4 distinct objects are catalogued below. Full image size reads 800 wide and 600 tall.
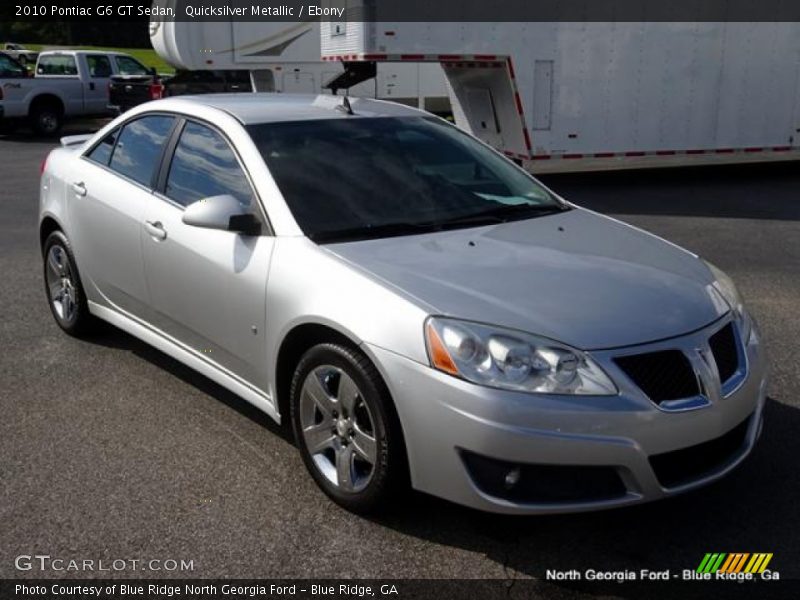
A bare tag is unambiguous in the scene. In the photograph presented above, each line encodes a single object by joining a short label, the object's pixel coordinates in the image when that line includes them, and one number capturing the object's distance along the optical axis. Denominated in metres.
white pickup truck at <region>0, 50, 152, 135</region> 20.00
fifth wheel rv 18.83
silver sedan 3.13
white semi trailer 12.04
